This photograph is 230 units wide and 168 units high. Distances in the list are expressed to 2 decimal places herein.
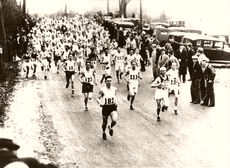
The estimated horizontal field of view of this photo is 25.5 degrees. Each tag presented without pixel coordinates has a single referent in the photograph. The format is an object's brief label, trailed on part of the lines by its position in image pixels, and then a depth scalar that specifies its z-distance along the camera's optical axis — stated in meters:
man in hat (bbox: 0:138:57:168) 8.62
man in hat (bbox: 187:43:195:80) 25.45
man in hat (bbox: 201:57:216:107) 19.98
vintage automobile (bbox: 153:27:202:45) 41.81
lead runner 14.58
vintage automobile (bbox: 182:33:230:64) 30.89
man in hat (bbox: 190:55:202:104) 20.59
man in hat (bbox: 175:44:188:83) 24.91
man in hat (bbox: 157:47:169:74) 22.67
